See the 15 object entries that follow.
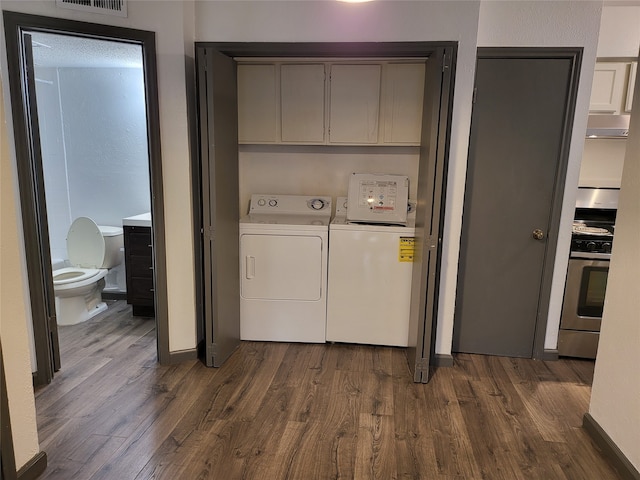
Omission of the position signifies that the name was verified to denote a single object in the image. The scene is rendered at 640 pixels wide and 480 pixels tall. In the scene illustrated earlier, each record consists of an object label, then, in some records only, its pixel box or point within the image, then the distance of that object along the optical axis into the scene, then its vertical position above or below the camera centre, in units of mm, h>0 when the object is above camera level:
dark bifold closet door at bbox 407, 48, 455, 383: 2424 -200
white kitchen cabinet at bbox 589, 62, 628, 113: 3006 +636
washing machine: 3088 -770
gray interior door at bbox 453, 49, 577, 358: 2805 -151
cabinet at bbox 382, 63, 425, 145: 3119 +515
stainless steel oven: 2984 -748
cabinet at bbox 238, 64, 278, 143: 3221 +487
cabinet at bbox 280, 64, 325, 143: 3207 +504
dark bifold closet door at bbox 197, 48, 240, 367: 2588 -199
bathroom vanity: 3545 -775
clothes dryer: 3152 -801
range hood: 3000 +364
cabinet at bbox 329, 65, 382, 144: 3180 +501
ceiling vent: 2311 +861
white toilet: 3600 -908
